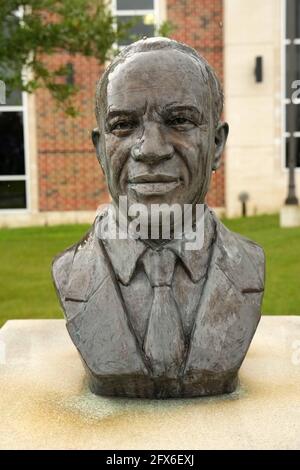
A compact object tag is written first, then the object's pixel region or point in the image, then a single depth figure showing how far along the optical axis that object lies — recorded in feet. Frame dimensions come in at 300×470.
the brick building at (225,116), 35.45
